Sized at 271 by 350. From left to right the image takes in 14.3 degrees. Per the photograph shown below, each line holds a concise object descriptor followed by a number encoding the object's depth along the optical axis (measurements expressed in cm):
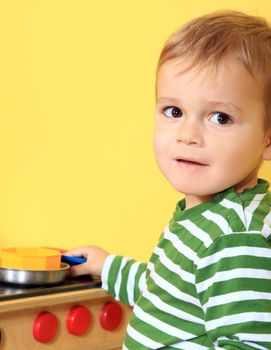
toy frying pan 96
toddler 84
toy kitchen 94
